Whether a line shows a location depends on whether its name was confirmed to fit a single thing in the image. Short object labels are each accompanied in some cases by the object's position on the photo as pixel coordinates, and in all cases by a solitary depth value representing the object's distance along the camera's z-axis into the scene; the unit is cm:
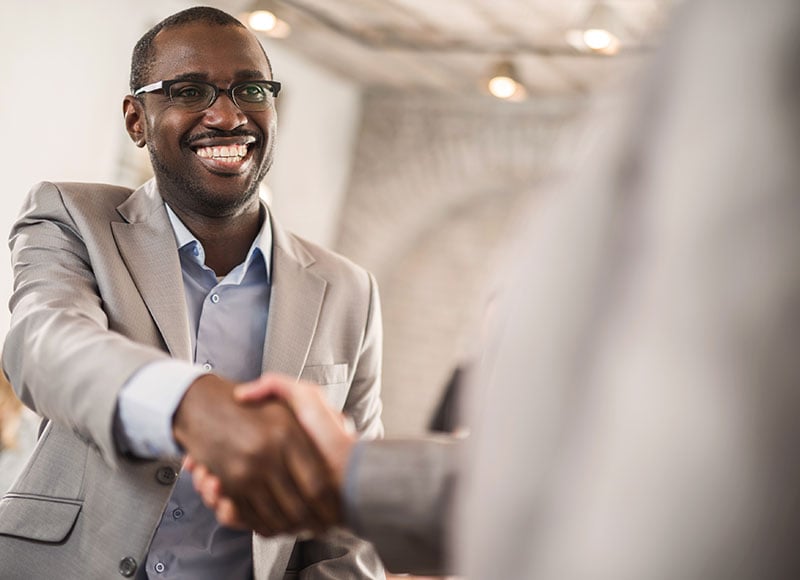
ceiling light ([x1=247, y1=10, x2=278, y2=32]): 533
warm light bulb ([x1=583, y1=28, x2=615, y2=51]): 493
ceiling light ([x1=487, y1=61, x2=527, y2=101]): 592
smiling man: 132
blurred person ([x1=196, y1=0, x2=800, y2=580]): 67
